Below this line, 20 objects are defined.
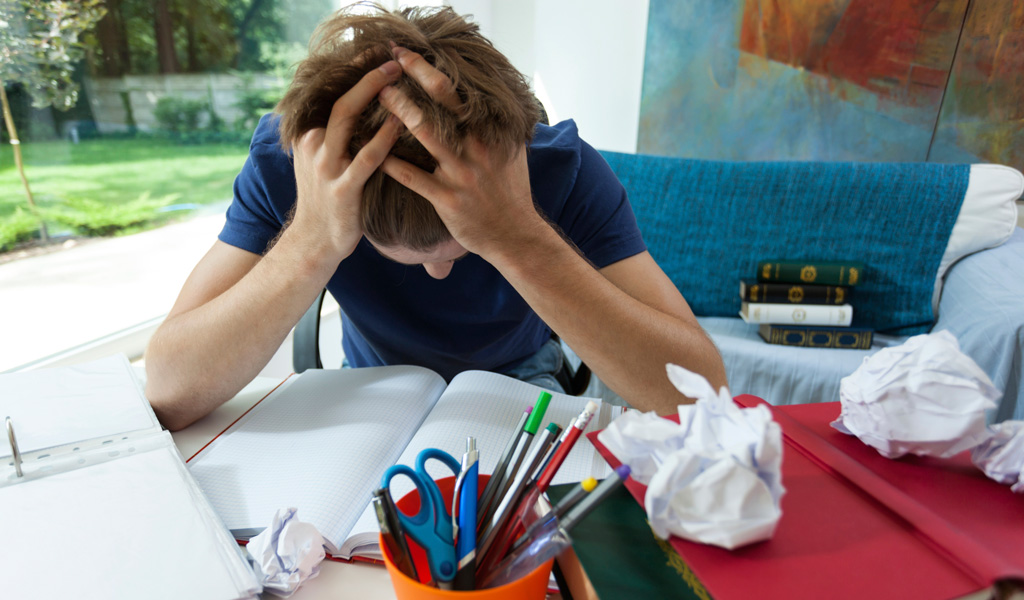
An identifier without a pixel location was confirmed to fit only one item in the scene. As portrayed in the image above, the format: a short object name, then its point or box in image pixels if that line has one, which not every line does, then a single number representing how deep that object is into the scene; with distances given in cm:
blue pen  36
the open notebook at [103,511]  42
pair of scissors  36
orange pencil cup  33
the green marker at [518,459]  40
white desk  44
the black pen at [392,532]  34
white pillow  167
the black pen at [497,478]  40
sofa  161
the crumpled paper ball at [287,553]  44
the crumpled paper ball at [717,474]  30
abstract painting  199
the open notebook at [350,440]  51
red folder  30
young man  59
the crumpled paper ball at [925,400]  38
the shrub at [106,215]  148
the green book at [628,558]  34
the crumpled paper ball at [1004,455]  37
